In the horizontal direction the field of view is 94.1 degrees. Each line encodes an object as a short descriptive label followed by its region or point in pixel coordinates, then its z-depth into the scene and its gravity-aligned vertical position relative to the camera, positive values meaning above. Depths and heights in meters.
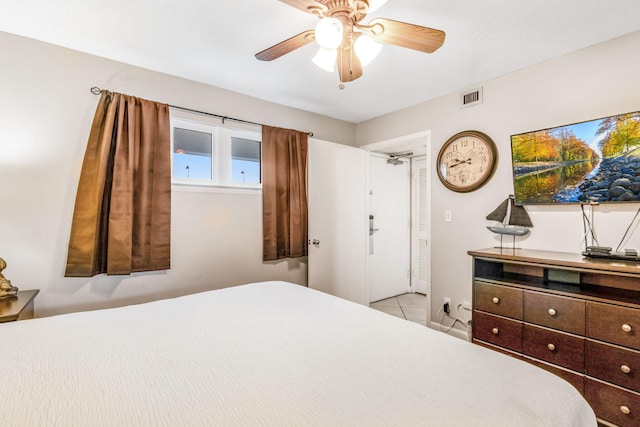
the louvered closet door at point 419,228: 4.62 -0.22
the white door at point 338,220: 3.29 -0.08
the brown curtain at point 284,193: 3.03 +0.22
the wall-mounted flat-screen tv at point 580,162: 1.93 +0.37
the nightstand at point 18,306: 1.58 -0.53
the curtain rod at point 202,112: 2.25 +0.93
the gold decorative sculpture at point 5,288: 1.80 -0.45
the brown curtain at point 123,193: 2.17 +0.16
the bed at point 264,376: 0.80 -0.54
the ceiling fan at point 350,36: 1.36 +0.89
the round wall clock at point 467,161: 2.68 +0.50
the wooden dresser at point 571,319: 1.63 -0.67
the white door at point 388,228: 4.30 -0.21
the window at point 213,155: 2.71 +0.57
